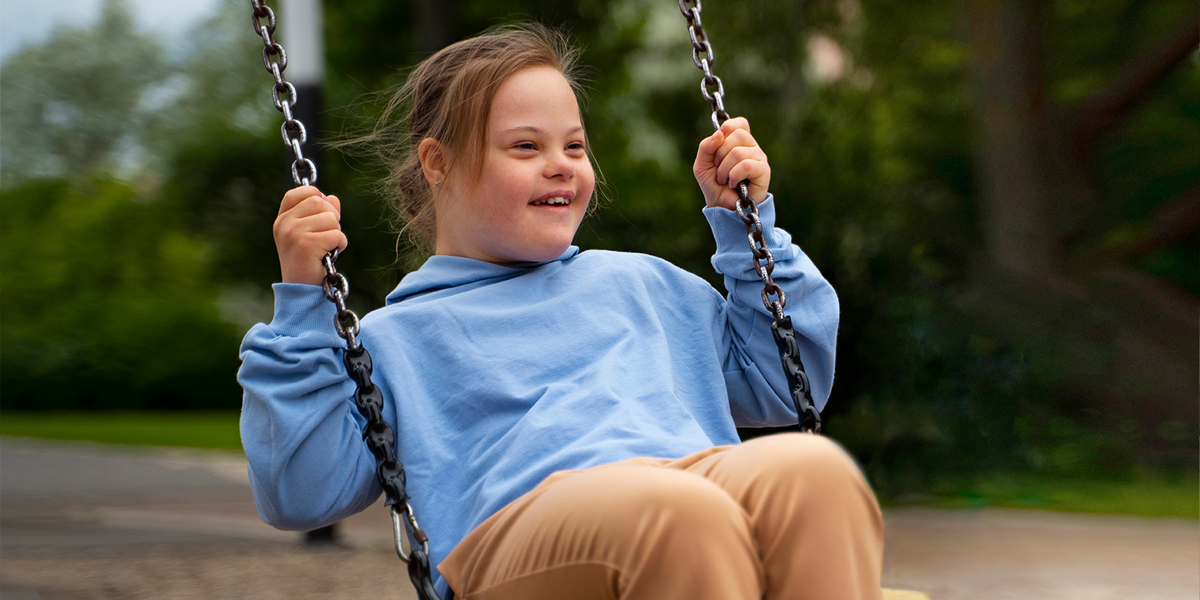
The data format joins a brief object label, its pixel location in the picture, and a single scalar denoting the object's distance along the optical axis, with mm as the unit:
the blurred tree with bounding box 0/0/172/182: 8648
